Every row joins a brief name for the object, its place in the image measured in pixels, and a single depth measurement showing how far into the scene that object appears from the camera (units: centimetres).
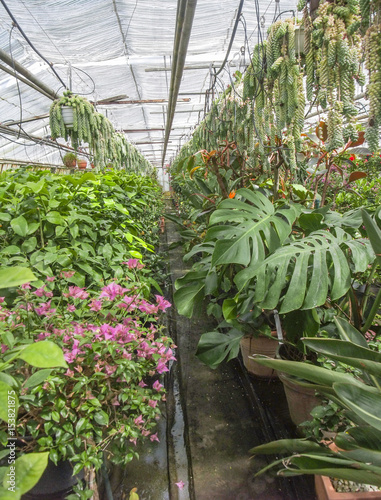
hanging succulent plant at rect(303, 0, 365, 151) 130
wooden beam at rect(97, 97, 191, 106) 655
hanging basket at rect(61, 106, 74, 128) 365
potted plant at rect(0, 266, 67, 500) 51
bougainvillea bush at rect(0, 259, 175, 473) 95
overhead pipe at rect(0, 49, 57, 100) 316
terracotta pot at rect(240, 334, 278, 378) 200
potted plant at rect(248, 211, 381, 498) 81
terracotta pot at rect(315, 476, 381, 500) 102
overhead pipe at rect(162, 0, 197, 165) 198
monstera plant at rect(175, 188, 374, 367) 130
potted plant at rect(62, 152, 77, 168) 512
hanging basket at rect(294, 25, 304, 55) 168
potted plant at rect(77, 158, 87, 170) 635
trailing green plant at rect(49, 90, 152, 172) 367
